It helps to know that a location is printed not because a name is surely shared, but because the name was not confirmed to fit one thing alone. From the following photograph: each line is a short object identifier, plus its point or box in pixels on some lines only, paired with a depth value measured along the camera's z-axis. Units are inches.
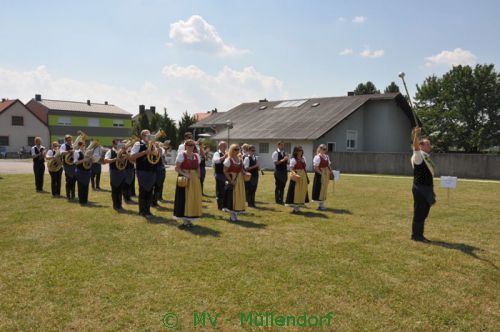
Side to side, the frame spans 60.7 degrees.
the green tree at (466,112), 1619.1
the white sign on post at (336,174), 560.6
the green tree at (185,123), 1959.9
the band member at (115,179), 469.7
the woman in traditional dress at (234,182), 395.5
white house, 2096.5
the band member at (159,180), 503.3
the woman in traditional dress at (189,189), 358.0
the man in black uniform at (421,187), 323.3
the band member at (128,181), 508.7
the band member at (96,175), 656.7
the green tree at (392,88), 2497.5
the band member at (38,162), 610.4
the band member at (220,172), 467.2
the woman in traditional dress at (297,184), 451.2
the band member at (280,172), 526.6
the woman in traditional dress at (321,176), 483.2
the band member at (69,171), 546.6
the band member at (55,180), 575.5
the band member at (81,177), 499.2
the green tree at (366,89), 2541.8
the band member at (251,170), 507.5
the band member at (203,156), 542.0
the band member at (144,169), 406.9
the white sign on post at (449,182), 527.8
